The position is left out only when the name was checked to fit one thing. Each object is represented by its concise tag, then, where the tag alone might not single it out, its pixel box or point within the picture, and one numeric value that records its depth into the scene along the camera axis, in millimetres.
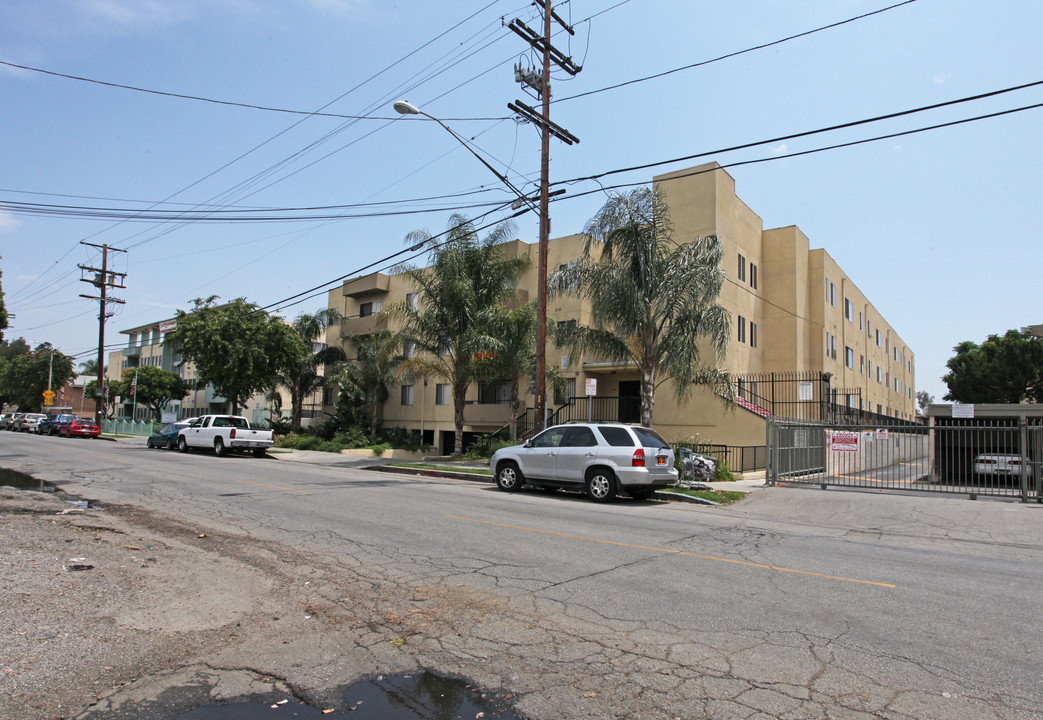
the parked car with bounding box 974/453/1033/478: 14680
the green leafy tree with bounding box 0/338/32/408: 88700
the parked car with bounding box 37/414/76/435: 42938
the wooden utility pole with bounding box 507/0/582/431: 18031
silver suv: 13375
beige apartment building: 25125
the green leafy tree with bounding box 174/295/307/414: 32531
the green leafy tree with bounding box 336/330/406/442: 32344
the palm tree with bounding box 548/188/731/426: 18703
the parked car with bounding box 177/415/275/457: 25859
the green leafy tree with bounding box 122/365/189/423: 57625
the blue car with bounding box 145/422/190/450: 28855
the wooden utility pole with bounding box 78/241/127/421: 42438
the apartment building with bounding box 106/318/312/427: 47250
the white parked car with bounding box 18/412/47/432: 49375
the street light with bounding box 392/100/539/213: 15117
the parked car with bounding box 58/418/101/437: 41469
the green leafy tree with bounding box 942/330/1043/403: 47312
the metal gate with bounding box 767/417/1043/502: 14398
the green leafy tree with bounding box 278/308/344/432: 35719
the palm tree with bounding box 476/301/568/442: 24375
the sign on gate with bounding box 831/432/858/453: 16188
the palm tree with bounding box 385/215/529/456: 24781
